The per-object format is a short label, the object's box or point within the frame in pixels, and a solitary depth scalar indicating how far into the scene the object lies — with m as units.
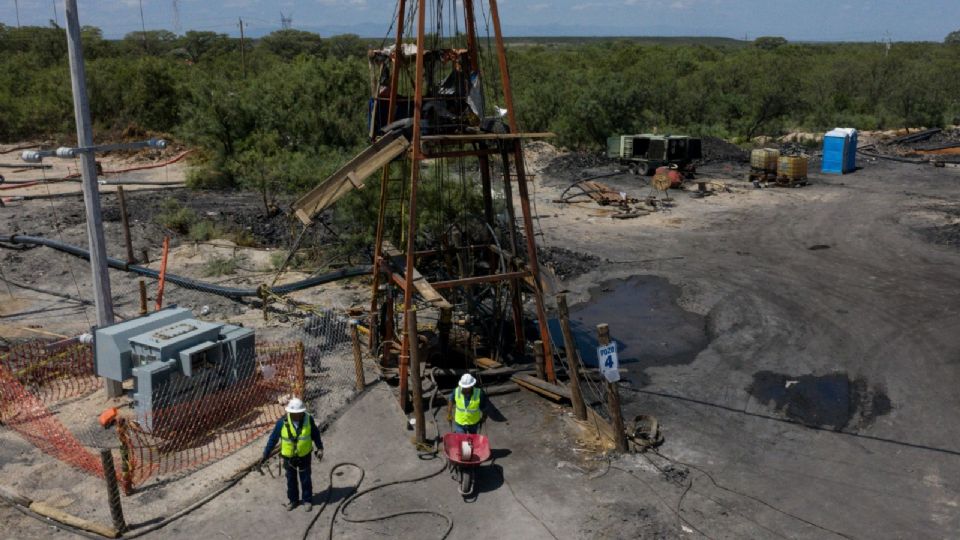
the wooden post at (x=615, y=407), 12.28
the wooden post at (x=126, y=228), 22.69
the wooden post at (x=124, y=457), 11.15
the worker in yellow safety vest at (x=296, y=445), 10.84
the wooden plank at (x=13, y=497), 11.05
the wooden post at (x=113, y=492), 10.08
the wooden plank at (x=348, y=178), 14.02
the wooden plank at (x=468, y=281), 14.30
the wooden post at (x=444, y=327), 15.84
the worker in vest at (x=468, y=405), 12.07
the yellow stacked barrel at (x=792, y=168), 39.66
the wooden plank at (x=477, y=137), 13.75
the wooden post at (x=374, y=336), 16.25
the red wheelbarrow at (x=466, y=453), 11.34
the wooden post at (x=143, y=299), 16.41
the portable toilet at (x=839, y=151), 42.66
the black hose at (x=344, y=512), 10.66
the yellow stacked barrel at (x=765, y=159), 40.22
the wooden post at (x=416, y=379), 12.98
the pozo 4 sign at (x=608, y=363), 12.33
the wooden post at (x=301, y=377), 14.35
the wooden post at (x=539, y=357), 14.78
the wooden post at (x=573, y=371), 13.82
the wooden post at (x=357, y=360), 14.63
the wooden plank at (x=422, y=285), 14.09
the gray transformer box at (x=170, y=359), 12.98
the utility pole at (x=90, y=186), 13.25
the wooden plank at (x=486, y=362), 15.87
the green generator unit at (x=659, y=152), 41.06
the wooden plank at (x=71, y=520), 10.41
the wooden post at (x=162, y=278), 17.22
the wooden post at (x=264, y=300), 18.97
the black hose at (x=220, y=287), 20.48
